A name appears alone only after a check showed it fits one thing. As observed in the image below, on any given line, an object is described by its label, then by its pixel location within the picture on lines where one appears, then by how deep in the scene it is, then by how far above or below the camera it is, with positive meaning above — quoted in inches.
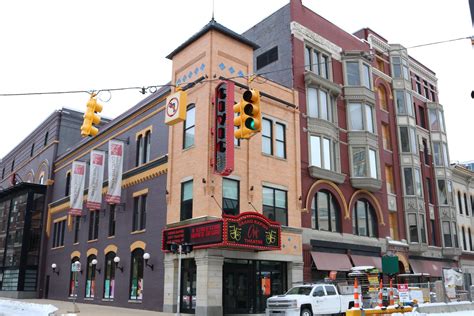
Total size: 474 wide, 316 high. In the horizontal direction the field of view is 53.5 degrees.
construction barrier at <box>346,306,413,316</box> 608.3 -46.8
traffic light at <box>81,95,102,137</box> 549.0 +183.5
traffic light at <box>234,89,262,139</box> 522.9 +177.1
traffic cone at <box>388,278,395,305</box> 798.6 -34.0
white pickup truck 820.0 -43.5
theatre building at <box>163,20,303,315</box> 897.5 +172.8
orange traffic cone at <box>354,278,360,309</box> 610.6 -30.7
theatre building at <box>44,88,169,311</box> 1084.5 +150.7
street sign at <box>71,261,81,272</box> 1008.7 +20.7
